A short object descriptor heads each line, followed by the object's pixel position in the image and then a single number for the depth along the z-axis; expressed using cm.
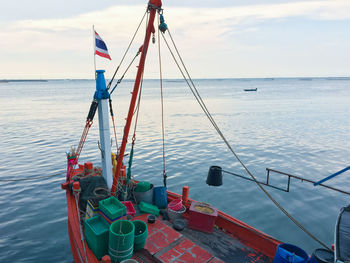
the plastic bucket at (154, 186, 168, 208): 898
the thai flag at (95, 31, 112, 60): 875
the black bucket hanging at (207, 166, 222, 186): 851
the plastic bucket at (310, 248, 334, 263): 524
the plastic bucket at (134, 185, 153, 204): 888
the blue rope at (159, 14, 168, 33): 753
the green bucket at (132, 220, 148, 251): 641
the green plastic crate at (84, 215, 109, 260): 623
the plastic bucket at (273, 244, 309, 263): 519
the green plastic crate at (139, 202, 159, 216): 841
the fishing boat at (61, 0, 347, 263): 631
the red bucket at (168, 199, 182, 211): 839
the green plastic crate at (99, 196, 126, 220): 653
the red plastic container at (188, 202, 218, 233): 748
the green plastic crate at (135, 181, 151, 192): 900
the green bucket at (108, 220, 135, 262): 578
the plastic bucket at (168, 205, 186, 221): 819
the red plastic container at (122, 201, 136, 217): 769
